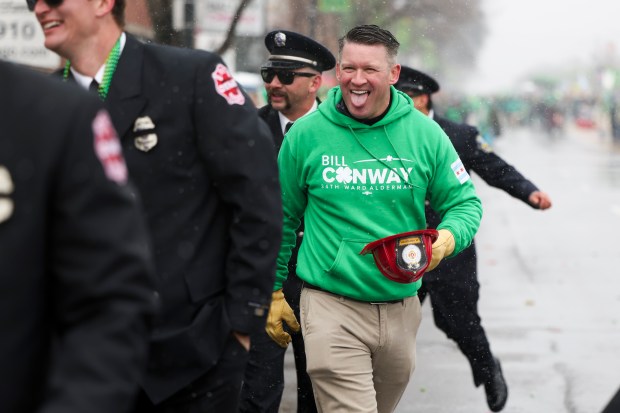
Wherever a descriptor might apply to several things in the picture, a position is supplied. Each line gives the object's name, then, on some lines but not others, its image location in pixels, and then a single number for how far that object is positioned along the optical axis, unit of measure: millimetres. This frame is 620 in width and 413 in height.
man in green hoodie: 8766
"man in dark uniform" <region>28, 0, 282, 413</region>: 6285
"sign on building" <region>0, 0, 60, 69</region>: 22828
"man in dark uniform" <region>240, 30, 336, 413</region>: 10656
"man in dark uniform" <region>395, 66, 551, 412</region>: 12828
